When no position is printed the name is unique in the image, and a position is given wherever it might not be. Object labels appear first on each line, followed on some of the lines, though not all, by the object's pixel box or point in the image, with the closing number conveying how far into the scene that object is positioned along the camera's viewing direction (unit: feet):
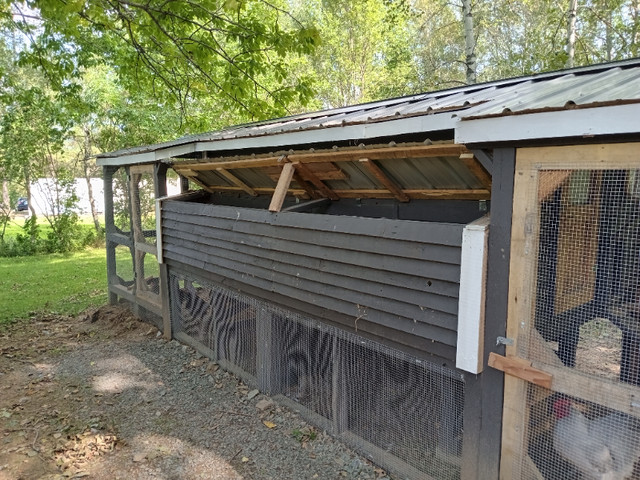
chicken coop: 6.17
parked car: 92.15
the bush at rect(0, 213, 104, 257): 45.09
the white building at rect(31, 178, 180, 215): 47.67
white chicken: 6.04
